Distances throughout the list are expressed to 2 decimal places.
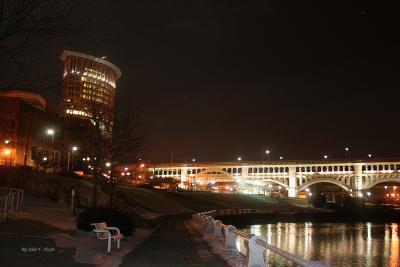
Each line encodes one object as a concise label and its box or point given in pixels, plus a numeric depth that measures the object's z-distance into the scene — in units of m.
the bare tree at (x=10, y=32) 10.77
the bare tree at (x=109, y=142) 30.87
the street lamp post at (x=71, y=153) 73.87
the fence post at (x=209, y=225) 24.10
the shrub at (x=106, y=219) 18.97
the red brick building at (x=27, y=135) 63.19
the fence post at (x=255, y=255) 11.46
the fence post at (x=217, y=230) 20.80
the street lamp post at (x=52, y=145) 76.57
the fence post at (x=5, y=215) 18.39
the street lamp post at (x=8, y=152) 62.78
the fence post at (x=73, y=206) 26.36
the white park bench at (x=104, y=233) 14.99
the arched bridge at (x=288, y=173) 142.00
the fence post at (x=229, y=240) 16.59
